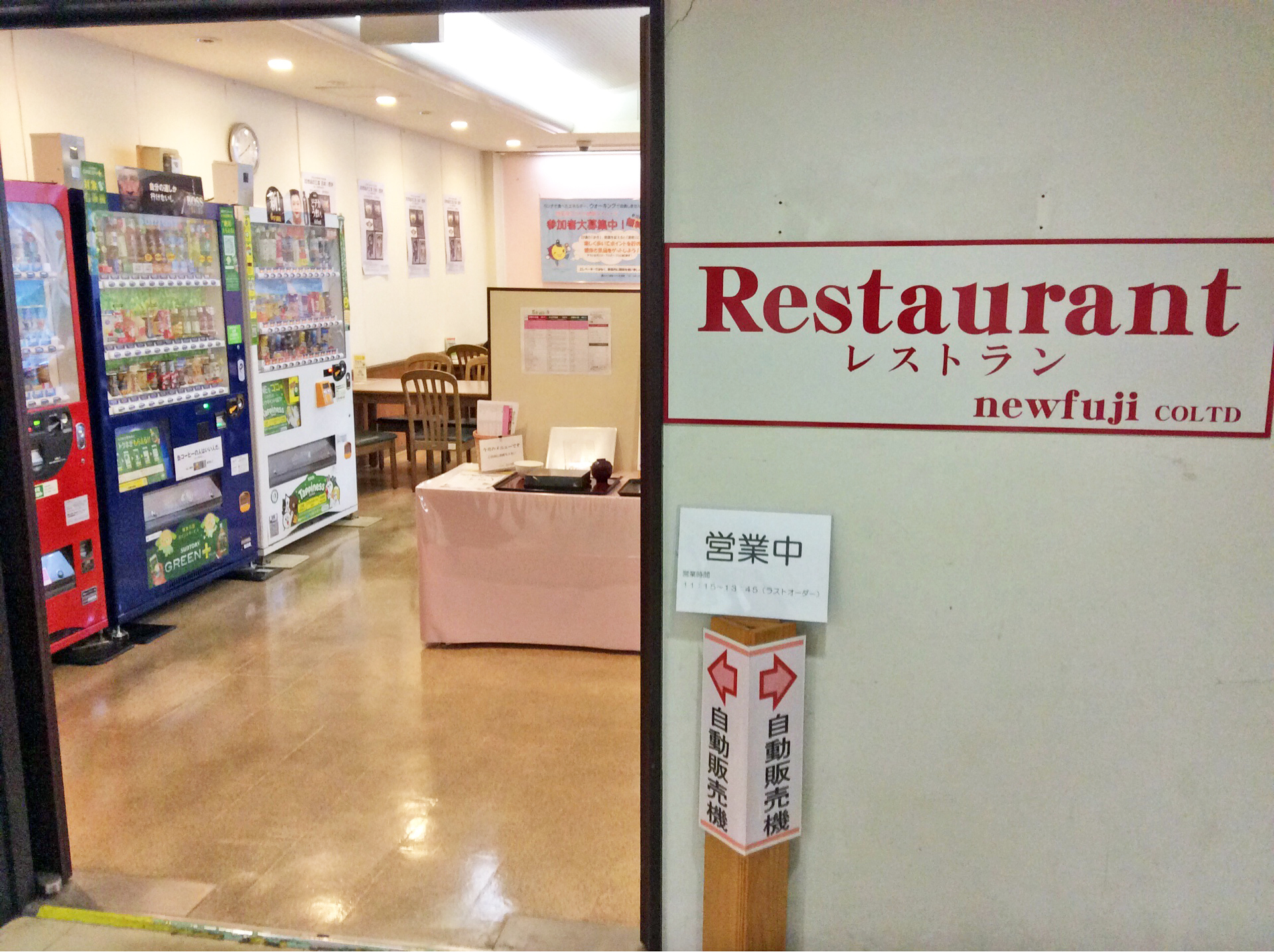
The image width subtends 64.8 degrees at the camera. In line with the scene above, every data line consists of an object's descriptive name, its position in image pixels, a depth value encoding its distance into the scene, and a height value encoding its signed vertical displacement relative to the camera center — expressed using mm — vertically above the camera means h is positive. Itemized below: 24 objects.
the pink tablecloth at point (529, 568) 3869 -1030
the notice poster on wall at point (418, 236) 8922 +600
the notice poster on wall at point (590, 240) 10844 +680
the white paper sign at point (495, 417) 4254 -477
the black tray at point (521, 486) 3891 -711
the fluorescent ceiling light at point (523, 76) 6512 +1788
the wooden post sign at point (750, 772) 1868 -885
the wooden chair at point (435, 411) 6617 -716
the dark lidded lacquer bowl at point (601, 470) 3963 -652
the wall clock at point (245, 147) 6215 +977
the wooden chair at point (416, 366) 7410 -501
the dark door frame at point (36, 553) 1862 -537
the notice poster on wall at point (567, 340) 4234 -152
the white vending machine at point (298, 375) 5078 -381
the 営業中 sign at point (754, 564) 1911 -494
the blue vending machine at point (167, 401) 4074 -421
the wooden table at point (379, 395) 6930 -621
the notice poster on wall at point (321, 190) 7102 +814
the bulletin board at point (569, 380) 4211 -323
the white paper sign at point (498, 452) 4184 -618
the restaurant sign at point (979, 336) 1752 -58
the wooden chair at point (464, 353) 8586 -424
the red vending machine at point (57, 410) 3676 -396
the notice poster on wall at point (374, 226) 8039 +624
